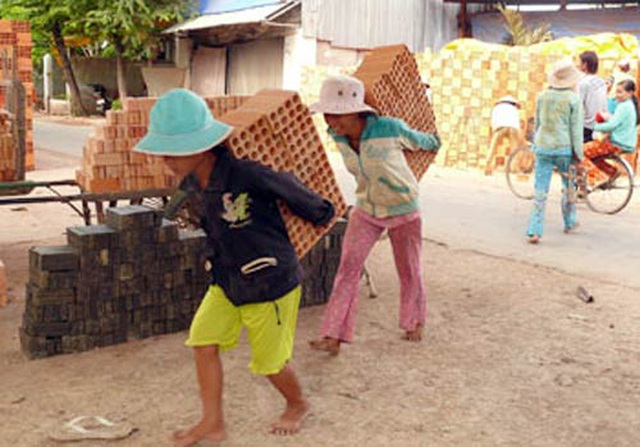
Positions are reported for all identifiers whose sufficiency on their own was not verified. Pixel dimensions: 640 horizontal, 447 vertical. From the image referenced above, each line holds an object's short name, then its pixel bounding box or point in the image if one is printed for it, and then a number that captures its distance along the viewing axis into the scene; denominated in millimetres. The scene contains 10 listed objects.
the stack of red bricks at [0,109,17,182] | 5852
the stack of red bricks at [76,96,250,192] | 5730
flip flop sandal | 3445
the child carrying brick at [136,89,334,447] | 3088
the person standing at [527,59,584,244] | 7902
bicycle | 9680
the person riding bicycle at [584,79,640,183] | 9852
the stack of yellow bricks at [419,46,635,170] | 14680
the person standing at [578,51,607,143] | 10250
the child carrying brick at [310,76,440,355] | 4469
